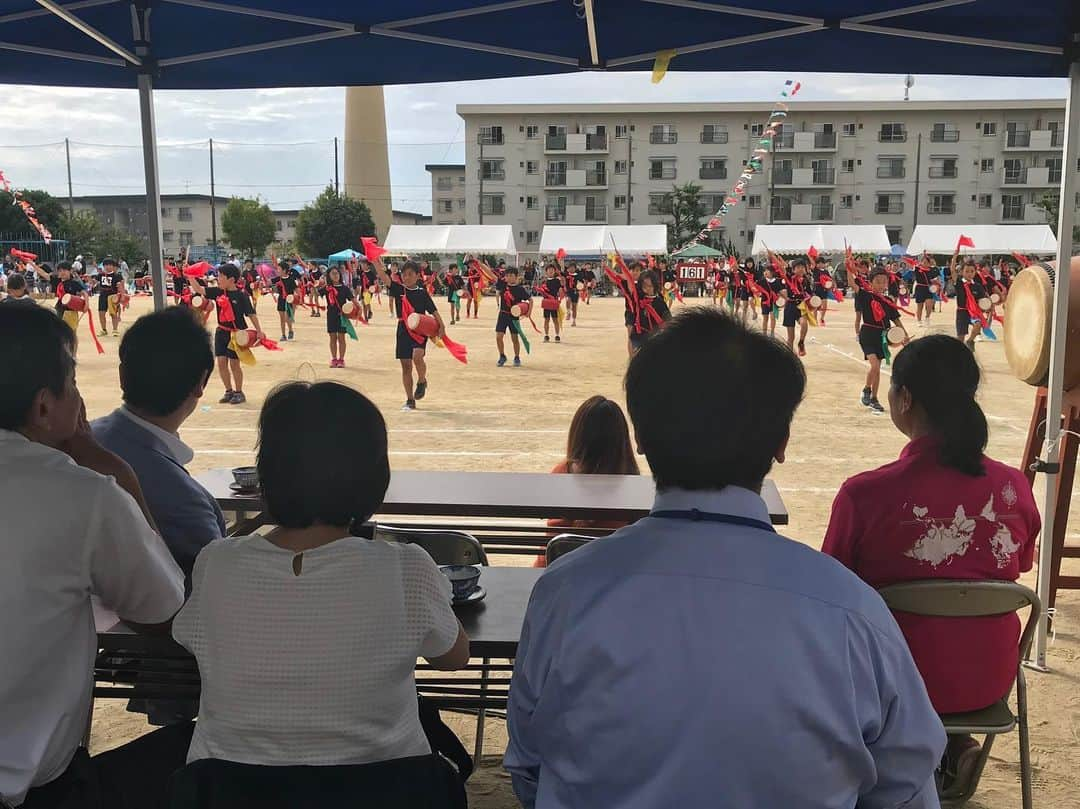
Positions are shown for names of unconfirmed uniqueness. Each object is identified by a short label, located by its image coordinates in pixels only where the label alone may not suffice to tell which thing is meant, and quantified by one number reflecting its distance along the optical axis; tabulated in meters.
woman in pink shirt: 2.06
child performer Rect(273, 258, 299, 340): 17.36
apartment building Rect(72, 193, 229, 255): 77.12
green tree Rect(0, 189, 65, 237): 48.84
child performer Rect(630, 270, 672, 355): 10.54
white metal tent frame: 3.11
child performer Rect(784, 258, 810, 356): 14.94
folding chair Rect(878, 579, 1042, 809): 1.97
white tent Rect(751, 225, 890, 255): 34.19
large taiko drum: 3.36
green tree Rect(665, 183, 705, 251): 48.28
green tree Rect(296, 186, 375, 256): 51.62
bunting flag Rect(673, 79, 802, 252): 19.18
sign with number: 34.57
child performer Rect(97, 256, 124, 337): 17.25
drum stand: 3.49
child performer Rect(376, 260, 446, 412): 9.45
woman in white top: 1.38
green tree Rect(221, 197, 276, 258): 57.72
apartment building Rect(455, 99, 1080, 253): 49.69
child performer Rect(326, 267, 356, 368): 11.93
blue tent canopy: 3.21
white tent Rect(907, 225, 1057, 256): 33.16
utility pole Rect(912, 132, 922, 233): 49.03
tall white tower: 56.94
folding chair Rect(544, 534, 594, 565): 2.47
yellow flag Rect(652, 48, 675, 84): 3.58
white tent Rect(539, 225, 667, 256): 35.38
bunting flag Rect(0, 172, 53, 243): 26.01
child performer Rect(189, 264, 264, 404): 9.21
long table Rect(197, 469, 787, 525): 2.96
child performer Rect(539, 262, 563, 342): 17.08
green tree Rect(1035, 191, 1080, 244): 43.81
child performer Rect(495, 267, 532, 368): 13.33
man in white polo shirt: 1.55
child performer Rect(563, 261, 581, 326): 20.23
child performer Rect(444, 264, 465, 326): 22.06
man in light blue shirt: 1.03
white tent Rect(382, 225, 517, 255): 35.19
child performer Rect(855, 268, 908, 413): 9.40
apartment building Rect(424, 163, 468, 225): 64.69
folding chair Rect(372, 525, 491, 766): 2.51
